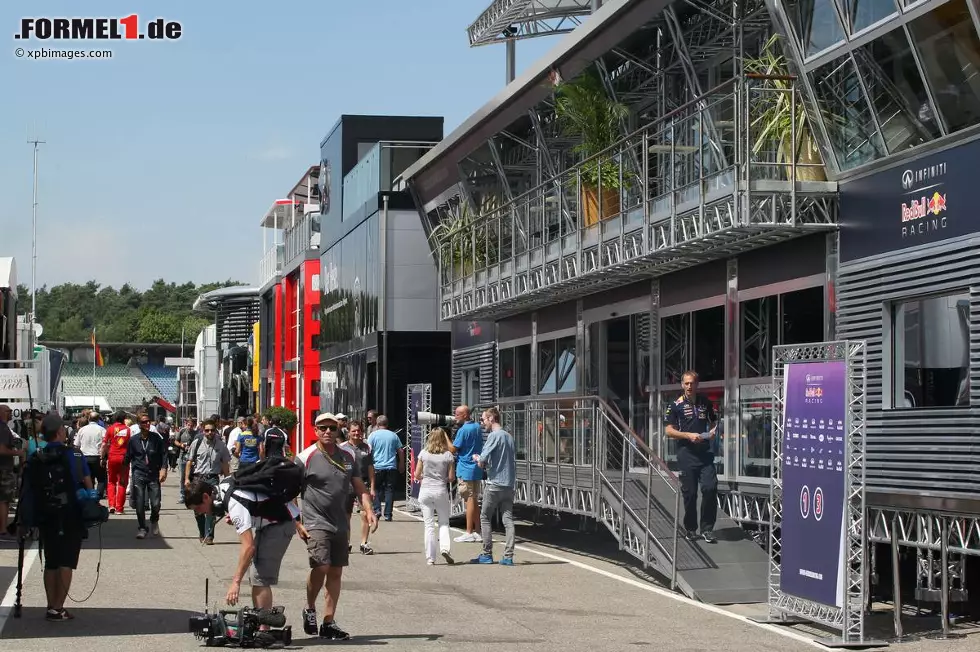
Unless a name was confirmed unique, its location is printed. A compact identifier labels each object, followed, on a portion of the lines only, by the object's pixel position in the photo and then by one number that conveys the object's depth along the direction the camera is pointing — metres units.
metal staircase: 15.05
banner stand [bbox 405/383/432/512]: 27.90
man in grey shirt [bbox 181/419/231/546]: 22.81
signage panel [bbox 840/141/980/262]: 13.27
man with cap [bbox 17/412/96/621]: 12.34
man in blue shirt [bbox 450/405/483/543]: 20.42
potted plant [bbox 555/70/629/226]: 21.50
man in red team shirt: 27.02
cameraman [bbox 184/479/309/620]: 11.14
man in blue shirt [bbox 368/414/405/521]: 25.47
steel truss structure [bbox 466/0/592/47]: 27.88
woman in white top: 17.97
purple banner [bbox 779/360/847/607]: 11.85
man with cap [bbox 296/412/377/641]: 11.46
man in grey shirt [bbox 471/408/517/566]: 18.16
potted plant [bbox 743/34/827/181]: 15.98
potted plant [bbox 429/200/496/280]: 27.72
